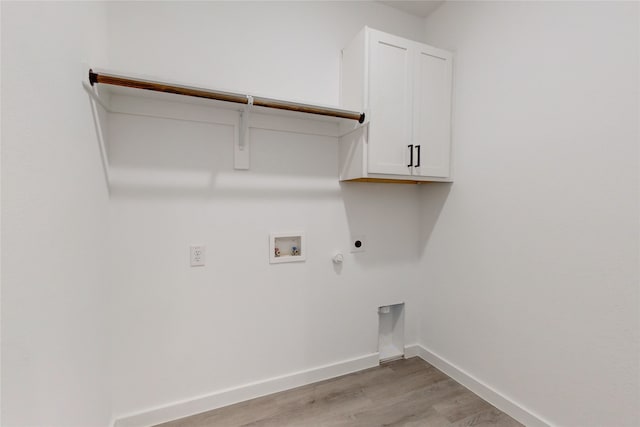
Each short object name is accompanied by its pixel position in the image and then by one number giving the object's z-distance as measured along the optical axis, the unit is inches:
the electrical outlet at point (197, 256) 66.1
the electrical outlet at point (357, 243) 84.4
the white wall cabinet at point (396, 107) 70.4
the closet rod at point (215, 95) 49.3
